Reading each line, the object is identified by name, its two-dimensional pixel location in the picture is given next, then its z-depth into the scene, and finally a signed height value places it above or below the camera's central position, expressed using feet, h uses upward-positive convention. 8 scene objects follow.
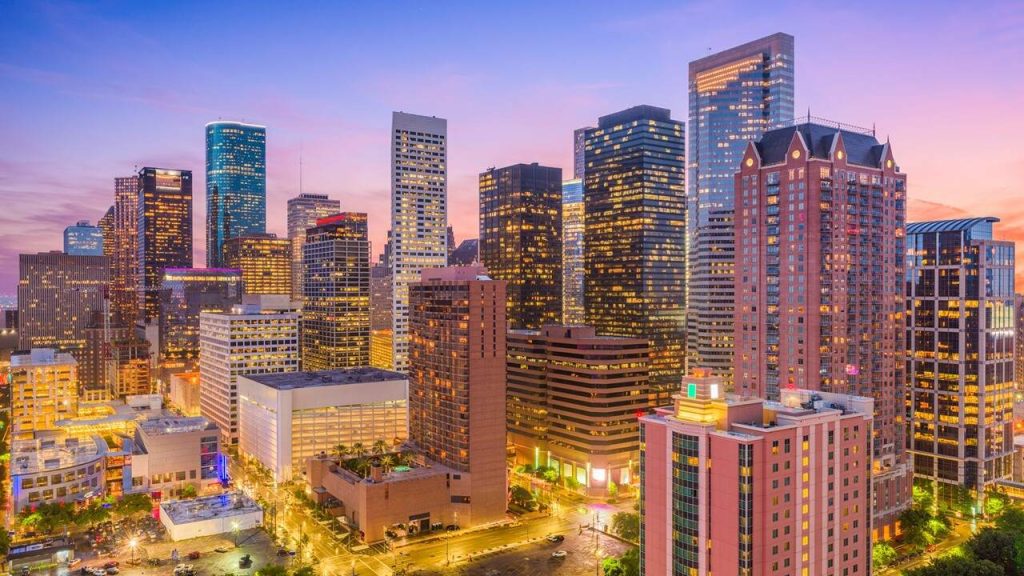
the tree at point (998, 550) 426.92 -155.33
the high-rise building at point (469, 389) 557.74 -82.63
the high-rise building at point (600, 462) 646.74 -158.82
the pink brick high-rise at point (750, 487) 337.11 -98.18
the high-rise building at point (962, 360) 603.67 -63.62
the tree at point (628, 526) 493.77 -165.42
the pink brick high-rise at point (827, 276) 545.44 +6.54
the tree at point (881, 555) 465.47 -172.85
